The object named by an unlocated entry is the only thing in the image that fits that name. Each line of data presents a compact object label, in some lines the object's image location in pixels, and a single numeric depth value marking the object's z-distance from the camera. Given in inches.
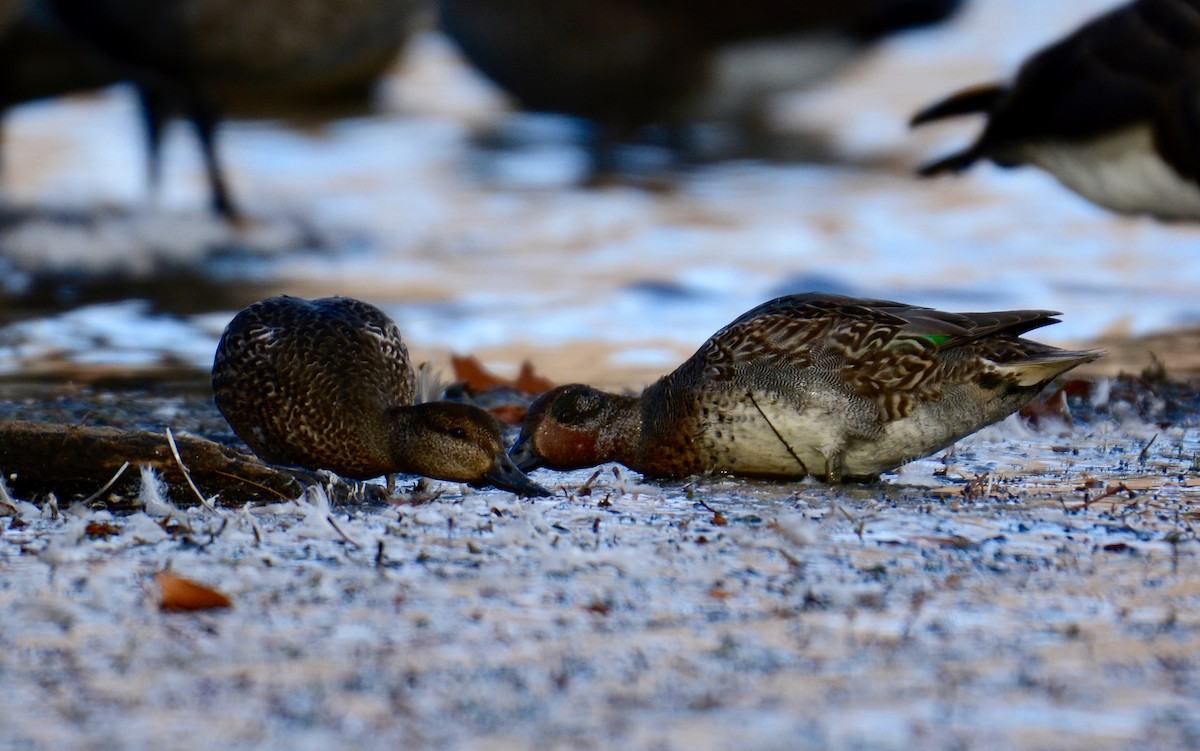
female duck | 336.5
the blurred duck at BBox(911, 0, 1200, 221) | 544.4
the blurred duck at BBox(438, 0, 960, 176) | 1000.2
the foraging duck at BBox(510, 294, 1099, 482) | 345.4
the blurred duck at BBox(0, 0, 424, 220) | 786.2
